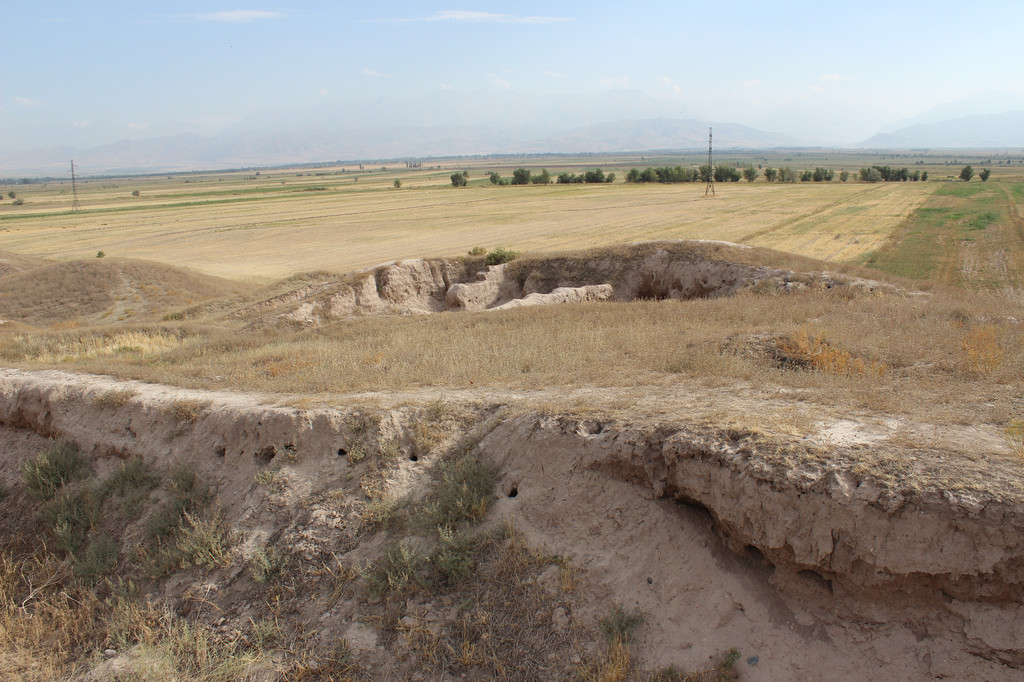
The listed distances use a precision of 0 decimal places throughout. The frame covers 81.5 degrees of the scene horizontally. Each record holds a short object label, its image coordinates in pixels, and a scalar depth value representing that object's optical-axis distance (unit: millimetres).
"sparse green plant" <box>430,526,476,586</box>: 7160
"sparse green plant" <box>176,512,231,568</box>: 8023
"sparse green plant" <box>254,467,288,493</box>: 8555
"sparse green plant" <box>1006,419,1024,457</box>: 6129
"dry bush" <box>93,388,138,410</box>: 10500
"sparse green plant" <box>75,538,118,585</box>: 8500
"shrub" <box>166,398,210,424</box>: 9789
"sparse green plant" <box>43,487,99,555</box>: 9109
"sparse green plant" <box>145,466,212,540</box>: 8648
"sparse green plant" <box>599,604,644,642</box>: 6332
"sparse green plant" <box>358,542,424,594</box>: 7195
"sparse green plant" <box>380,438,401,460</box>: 8578
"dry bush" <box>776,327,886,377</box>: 9406
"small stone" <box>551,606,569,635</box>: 6578
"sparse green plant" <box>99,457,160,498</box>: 9453
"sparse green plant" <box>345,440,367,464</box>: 8602
